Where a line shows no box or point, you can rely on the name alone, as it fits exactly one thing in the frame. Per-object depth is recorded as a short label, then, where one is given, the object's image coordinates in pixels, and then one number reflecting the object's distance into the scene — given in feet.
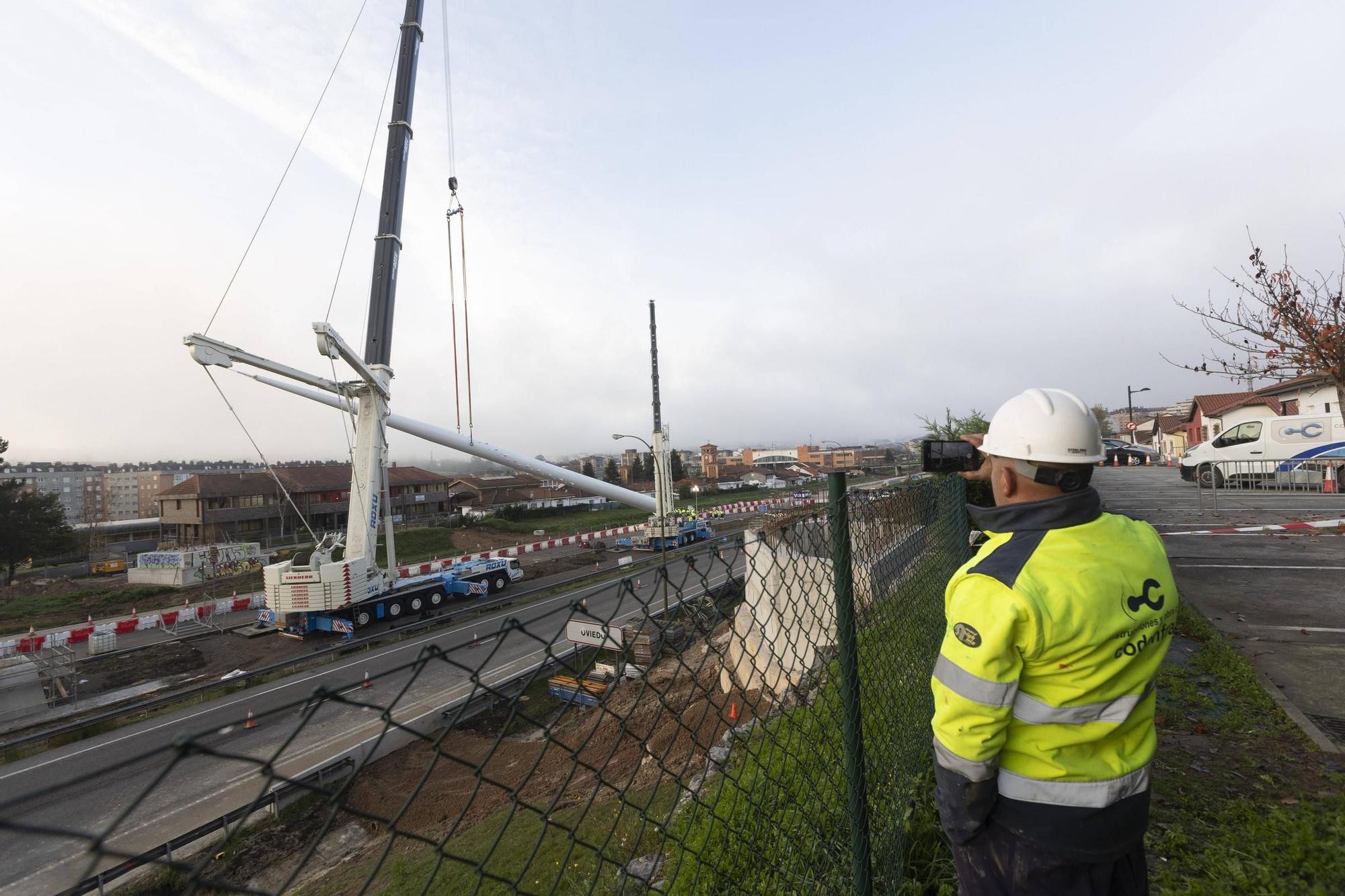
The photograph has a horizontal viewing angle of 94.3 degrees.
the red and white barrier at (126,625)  57.41
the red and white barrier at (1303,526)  38.86
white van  60.03
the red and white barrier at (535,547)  83.61
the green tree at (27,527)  92.27
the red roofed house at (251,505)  130.11
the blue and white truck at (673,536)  96.07
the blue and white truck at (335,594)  54.95
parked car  138.62
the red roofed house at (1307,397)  68.59
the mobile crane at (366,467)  54.44
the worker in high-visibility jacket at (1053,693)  6.55
